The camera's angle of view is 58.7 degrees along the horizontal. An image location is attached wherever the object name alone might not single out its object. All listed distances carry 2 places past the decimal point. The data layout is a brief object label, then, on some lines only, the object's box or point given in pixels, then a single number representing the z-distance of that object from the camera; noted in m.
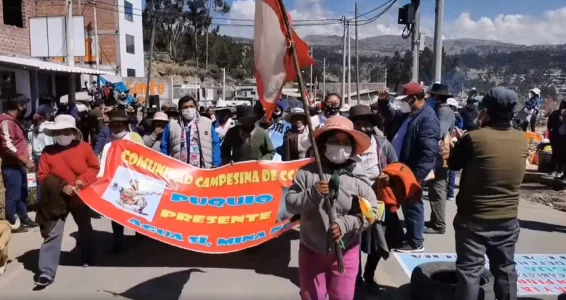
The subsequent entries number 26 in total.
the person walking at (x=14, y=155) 6.55
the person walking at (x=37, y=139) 7.68
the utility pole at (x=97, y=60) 29.39
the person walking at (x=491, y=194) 3.60
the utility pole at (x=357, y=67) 44.03
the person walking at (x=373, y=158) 4.86
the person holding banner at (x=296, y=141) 6.53
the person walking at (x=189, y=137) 6.31
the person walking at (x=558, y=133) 10.06
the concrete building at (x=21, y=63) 15.23
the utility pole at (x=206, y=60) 68.39
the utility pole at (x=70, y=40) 20.06
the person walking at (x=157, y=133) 7.07
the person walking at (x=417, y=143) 5.35
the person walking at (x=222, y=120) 9.97
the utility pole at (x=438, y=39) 11.09
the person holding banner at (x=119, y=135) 6.12
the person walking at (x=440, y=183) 6.80
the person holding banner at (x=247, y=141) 6.12
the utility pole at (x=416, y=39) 12.98
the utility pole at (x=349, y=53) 39.55
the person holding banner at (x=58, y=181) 5.06
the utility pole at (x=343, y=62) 41.28
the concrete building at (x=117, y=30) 40.00
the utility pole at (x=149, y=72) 25.77
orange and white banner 5.43
